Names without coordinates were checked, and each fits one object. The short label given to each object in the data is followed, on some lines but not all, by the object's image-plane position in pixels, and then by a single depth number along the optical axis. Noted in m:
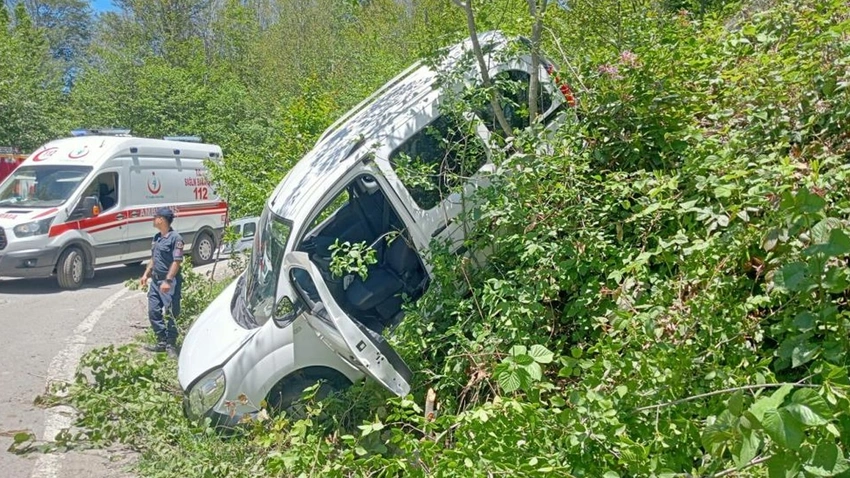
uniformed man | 8.04
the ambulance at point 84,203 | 11.75
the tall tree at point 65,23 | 48.59
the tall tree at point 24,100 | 22.59
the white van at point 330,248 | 4.61
